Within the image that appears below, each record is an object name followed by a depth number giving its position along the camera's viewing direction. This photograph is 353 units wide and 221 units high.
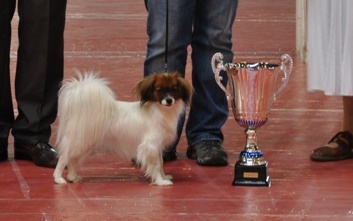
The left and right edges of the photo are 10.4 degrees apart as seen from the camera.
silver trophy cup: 7.67
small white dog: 7.61
